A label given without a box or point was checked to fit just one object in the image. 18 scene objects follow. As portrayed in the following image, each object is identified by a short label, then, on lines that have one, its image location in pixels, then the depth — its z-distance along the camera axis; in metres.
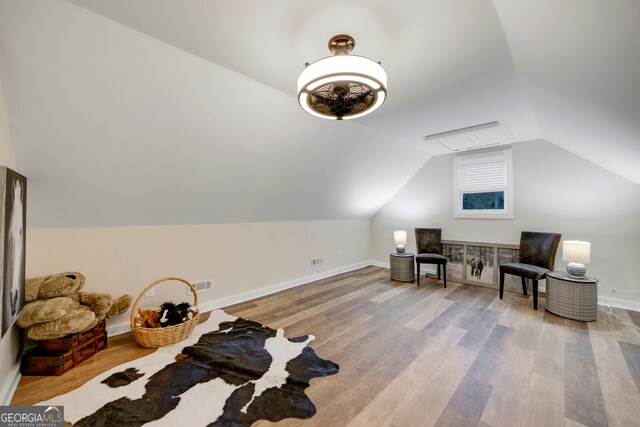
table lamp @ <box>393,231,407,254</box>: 4.70
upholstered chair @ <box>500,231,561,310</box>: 3.28
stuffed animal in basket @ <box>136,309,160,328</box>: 2.40
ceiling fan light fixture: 1.28
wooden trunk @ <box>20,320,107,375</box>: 1.89
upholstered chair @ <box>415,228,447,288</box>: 4.37
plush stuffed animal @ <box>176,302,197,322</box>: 2.52
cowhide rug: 1.54
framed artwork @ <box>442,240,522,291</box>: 4.04
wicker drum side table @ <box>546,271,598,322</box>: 2.88
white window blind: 4.21
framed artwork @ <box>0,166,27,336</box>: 1.46
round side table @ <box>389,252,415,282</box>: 4.49
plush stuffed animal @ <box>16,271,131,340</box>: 1.89
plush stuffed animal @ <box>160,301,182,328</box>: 2.42
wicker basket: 2.26
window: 4.13
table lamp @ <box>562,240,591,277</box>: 3.02
